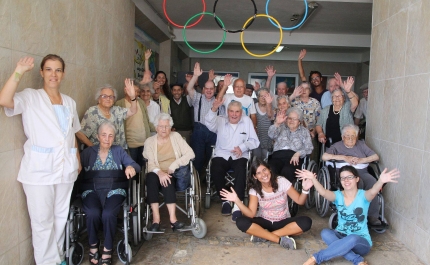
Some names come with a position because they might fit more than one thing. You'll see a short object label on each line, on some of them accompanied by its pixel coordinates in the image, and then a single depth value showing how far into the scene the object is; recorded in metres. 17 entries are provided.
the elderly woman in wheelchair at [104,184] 2.75
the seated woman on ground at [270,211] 3.18
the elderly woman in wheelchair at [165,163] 3.22
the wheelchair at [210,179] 4.14
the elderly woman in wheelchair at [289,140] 4.08
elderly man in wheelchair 4.02
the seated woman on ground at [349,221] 2.81
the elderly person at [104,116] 3.31
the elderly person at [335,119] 4.32
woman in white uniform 2.43
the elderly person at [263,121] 4.66
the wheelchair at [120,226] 2.72
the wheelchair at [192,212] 3.25
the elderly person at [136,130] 3.83
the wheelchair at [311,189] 3.88
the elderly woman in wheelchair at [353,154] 3.64
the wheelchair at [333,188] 3.42
